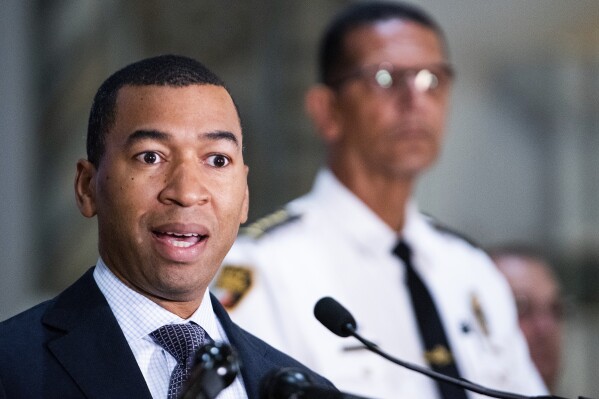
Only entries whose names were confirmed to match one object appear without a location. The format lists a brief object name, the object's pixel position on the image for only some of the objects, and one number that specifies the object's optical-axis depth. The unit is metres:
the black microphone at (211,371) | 3.60
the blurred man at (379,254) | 4.50
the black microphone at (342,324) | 3.76
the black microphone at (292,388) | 3.67
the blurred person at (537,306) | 5.61
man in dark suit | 3.75
